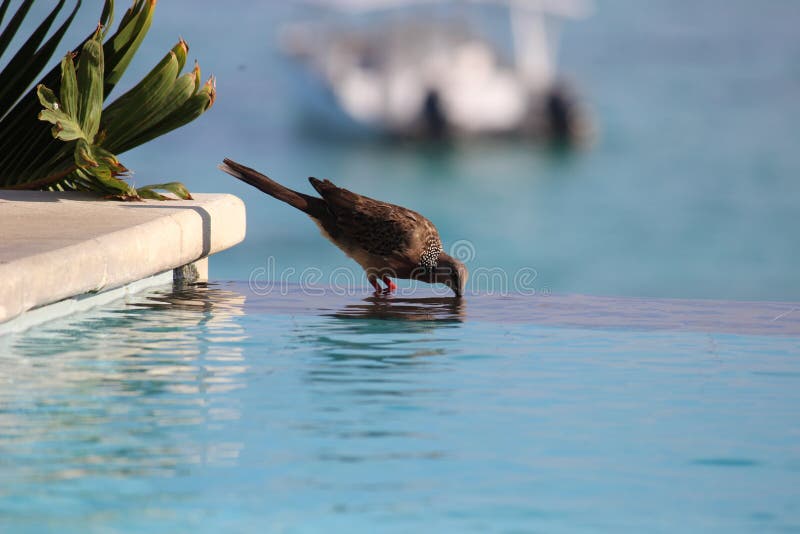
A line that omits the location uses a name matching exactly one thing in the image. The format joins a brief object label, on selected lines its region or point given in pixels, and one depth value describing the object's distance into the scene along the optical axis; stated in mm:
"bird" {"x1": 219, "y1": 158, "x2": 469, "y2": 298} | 16219
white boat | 73312
